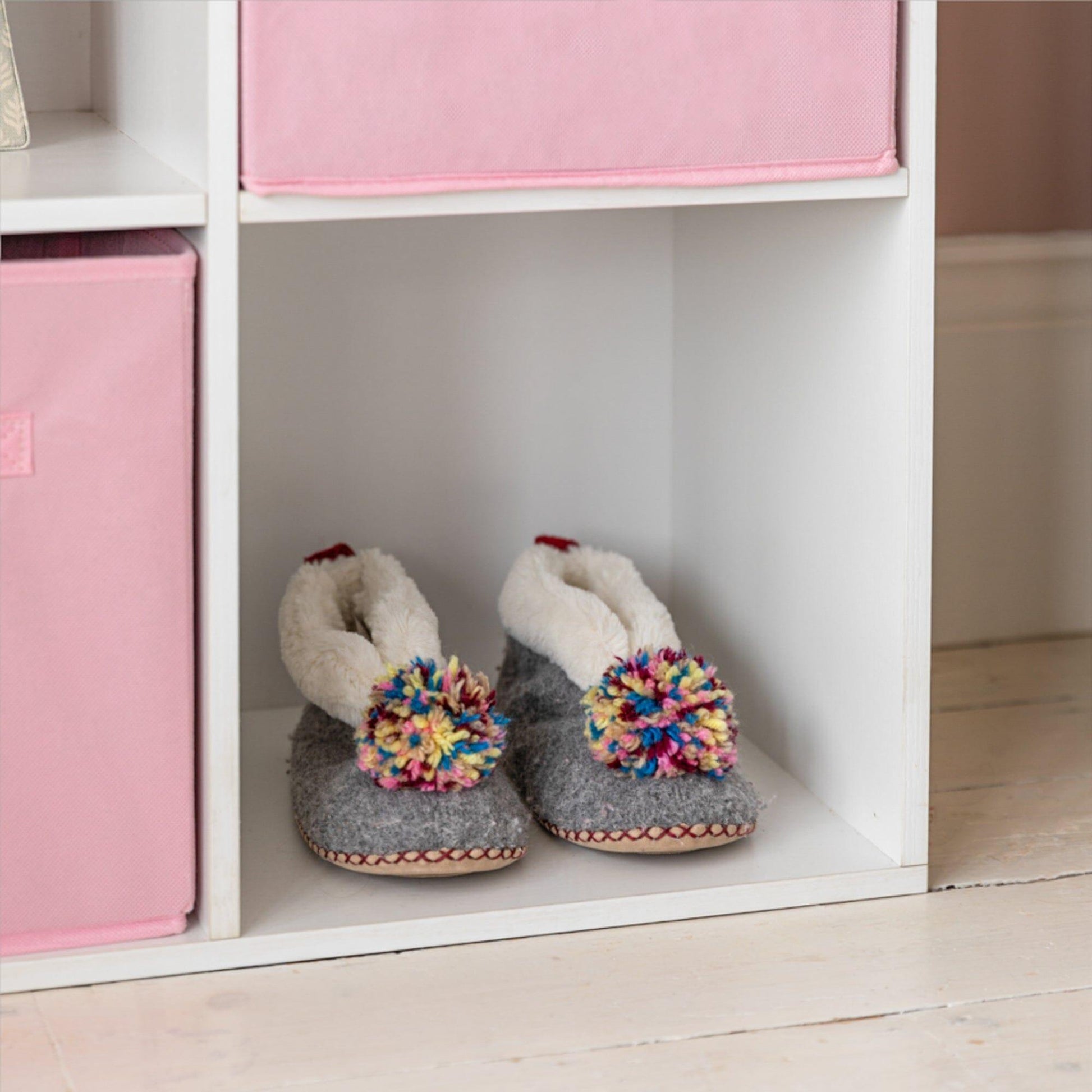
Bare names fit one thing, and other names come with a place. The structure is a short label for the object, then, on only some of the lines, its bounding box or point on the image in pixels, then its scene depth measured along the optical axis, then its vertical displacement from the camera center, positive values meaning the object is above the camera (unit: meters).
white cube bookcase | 1.68 +0.05
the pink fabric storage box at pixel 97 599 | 1.63 -0.03
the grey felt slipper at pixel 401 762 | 1.73 -0.10
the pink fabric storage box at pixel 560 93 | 1.63 +0.17
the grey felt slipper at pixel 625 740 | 1.76 -0.10
